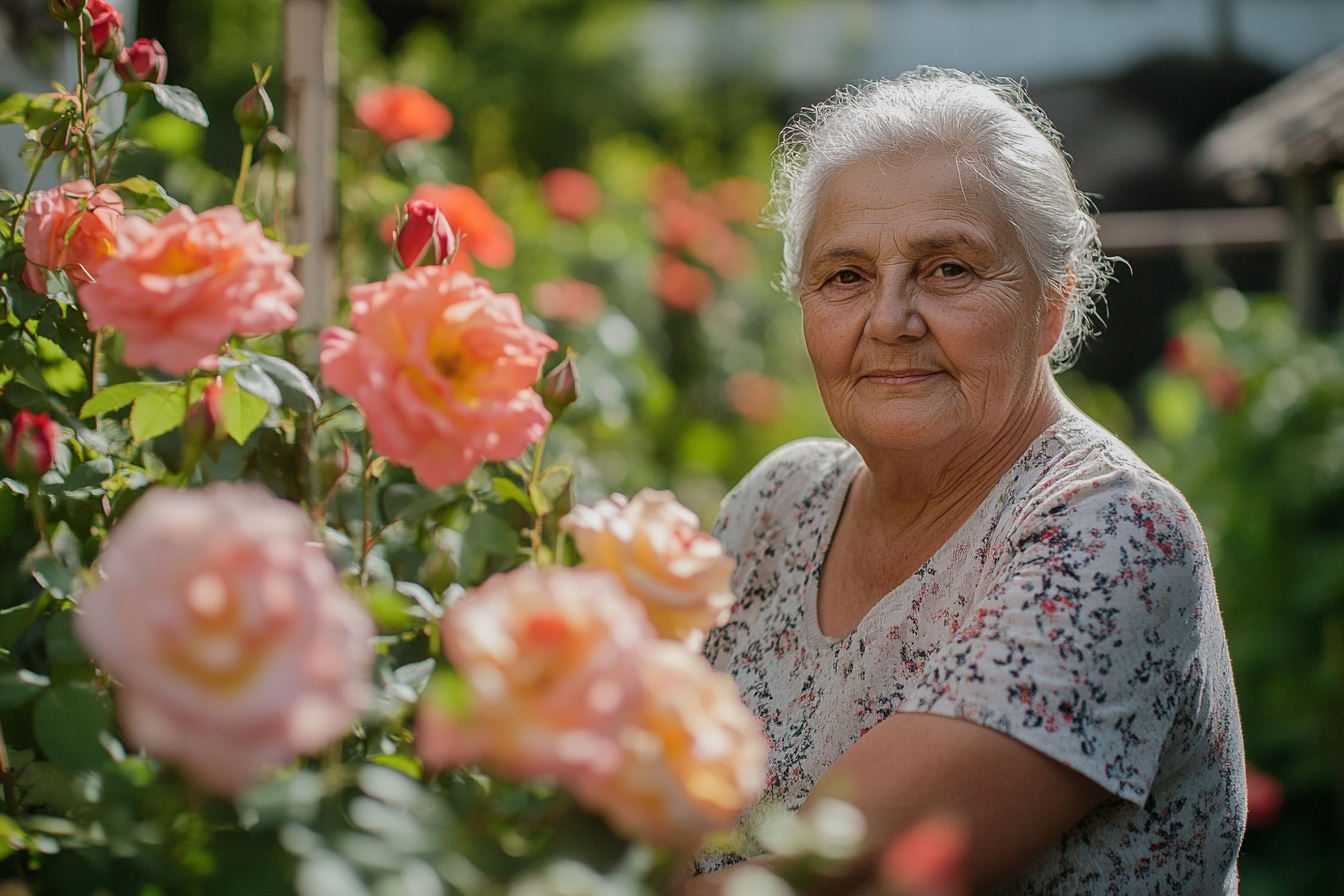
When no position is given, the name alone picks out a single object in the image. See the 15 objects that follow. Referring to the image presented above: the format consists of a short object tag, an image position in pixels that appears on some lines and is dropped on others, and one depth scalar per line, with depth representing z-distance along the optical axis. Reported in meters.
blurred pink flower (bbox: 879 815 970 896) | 0.55
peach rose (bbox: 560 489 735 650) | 0.73
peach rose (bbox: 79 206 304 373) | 0.77
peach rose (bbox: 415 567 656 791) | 0.52
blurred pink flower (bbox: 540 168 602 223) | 3.98
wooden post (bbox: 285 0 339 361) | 1.74
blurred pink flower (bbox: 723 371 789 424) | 4.79
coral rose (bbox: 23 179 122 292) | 0.99
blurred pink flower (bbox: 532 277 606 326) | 2.79
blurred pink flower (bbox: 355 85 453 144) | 2.29
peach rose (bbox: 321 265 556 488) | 0.77
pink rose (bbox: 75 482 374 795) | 0.48
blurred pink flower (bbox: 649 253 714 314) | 4.20
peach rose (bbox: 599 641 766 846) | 0.55
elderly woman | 1.10
